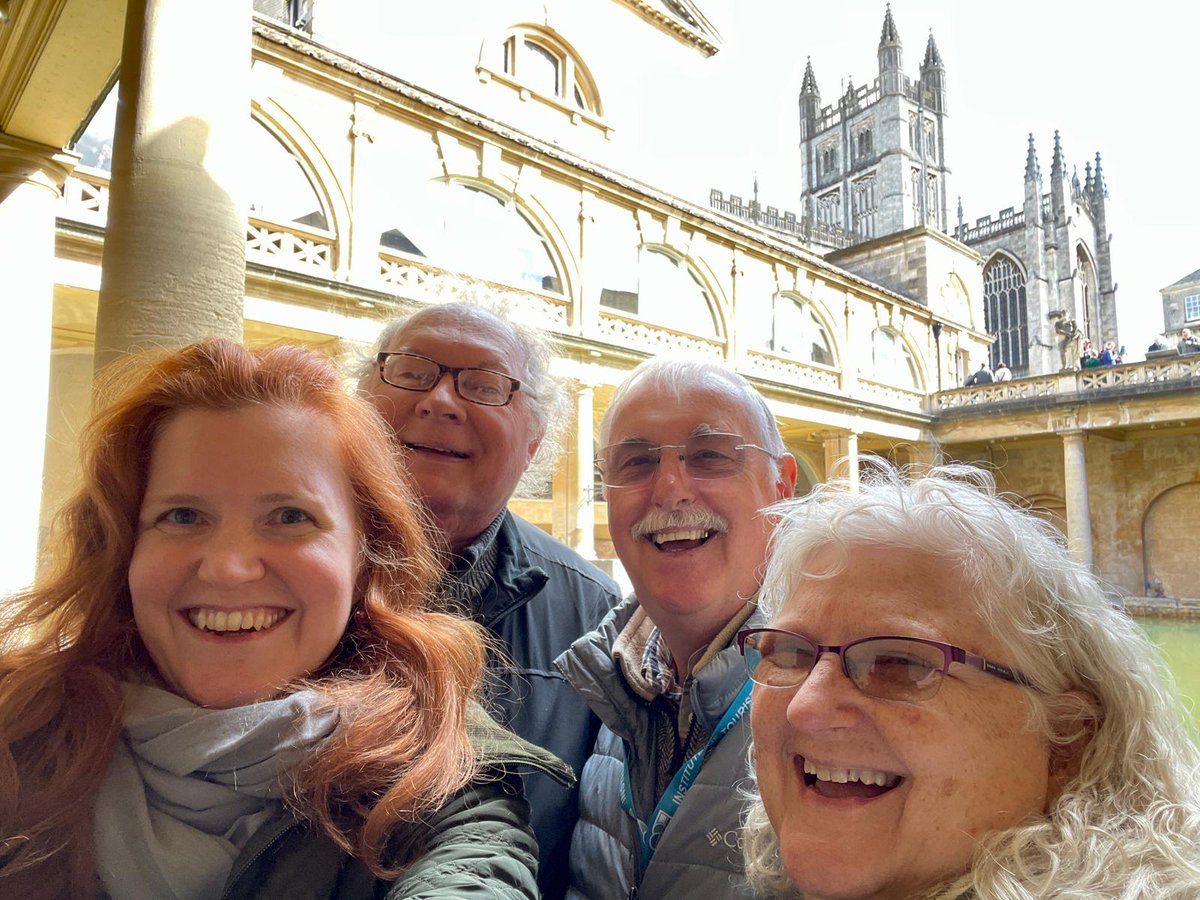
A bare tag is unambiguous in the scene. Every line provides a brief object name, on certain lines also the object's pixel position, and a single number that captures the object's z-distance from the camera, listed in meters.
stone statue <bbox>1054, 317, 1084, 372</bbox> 15.40
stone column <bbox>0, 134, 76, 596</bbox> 1.64
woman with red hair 0.38
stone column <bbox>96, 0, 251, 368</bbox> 0.90
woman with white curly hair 0.37
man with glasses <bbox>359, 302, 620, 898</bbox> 0.70
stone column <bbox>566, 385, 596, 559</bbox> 10.36
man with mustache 0.55
